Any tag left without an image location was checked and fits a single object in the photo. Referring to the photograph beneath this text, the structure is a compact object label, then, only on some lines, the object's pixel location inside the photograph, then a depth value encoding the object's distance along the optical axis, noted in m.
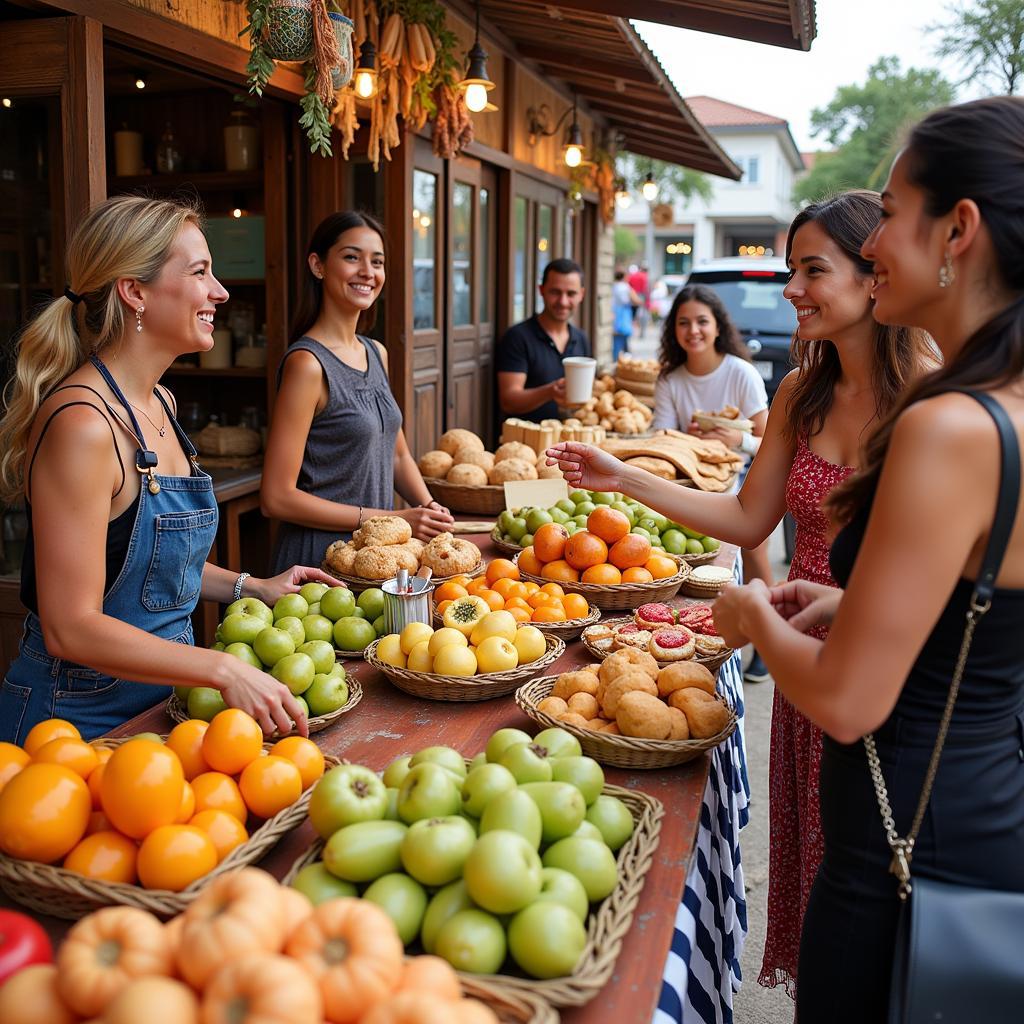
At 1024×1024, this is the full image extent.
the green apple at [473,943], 1.24
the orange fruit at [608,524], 3.03
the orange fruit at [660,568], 3.01
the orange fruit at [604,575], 2.92
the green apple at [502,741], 1.62
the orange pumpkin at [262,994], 0.95
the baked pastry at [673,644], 2.30
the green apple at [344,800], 1.46
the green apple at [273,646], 2.14
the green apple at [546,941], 1.23
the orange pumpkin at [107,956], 1.02
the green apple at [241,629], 2.20
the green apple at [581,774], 1.58
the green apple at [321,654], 2.16
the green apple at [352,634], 2.48
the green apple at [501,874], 1.25
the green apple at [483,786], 1.44
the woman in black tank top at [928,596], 1.29
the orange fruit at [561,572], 2.98
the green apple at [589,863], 1.40
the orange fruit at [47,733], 1.68
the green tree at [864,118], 34.91
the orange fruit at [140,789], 1.42
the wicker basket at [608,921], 1.22
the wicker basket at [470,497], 4.20
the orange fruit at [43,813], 1.41
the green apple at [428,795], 1.44
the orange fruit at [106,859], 1.42
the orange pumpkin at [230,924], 1.03
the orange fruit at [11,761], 1.55
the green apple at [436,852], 1.32
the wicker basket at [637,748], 1.88
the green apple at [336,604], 2.52
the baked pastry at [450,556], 3.06
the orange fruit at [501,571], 2.88
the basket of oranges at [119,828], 1.39
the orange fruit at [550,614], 2.62
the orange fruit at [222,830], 1.49
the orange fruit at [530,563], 3.07
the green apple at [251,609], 2.29
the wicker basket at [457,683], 2.19
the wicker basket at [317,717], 2.03
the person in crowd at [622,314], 18.70
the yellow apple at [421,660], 2.25
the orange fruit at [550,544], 3.06
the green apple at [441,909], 1.29
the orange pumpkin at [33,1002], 1.03
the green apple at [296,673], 2.06
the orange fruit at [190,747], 1.68
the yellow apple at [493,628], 2.32
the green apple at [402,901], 1.30
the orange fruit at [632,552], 2.98
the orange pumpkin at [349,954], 1.04
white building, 49.19
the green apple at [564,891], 1.32
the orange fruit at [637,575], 2.93
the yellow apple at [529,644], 2.35
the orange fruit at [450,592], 2.69
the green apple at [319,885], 1.36
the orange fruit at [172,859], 1.39
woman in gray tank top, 3.34
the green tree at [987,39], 14.87
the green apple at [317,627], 2.42
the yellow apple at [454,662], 2.20
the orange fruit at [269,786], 1.61
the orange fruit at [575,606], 2.70
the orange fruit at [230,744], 1.65
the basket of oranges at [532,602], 2.61
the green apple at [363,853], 1.36
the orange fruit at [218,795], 1.58
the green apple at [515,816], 1.36
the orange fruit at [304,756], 1.70
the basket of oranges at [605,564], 2.91
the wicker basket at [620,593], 2.88
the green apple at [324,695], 2.07
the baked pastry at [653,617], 2.55
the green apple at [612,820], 1.56
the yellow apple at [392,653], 2.31
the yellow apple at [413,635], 2.30
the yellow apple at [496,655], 2.25
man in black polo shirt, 6.58
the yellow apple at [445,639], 2.24
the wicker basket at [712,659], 2.34
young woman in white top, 5.62
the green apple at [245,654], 2.12
